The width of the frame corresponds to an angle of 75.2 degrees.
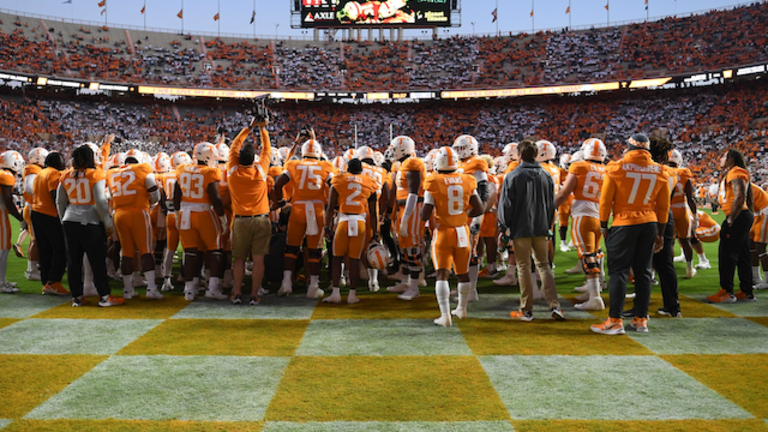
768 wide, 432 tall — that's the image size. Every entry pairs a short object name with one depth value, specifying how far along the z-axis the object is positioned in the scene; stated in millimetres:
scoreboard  40438
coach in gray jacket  6078
